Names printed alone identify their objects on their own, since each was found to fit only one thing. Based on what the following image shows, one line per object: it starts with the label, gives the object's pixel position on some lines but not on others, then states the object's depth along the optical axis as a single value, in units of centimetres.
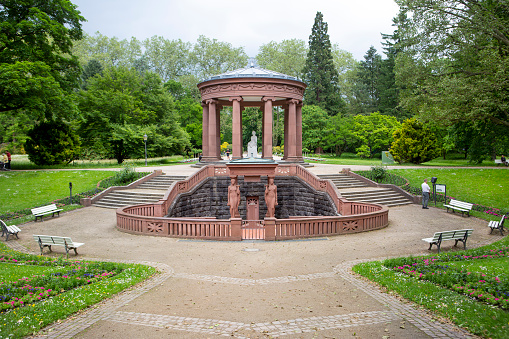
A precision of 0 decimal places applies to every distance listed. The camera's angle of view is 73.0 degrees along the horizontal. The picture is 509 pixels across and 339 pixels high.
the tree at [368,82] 7175
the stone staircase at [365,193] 2159
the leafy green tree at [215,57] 7881
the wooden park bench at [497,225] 1378
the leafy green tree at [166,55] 8300
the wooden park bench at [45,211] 1745
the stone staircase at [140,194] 2156
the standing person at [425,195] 2006
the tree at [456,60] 1661
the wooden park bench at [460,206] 1775
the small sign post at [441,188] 2078
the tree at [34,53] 2492
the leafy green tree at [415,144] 3766
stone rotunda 2781
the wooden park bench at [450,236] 1114
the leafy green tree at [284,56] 7425
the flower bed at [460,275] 694
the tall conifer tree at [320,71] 6494
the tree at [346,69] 8420
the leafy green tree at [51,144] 3259
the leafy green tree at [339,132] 5578
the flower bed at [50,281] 702
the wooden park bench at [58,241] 1101
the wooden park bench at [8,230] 1338
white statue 2613
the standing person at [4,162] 3062
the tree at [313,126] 5484
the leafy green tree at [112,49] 8012
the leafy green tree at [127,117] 4009
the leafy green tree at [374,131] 5206
